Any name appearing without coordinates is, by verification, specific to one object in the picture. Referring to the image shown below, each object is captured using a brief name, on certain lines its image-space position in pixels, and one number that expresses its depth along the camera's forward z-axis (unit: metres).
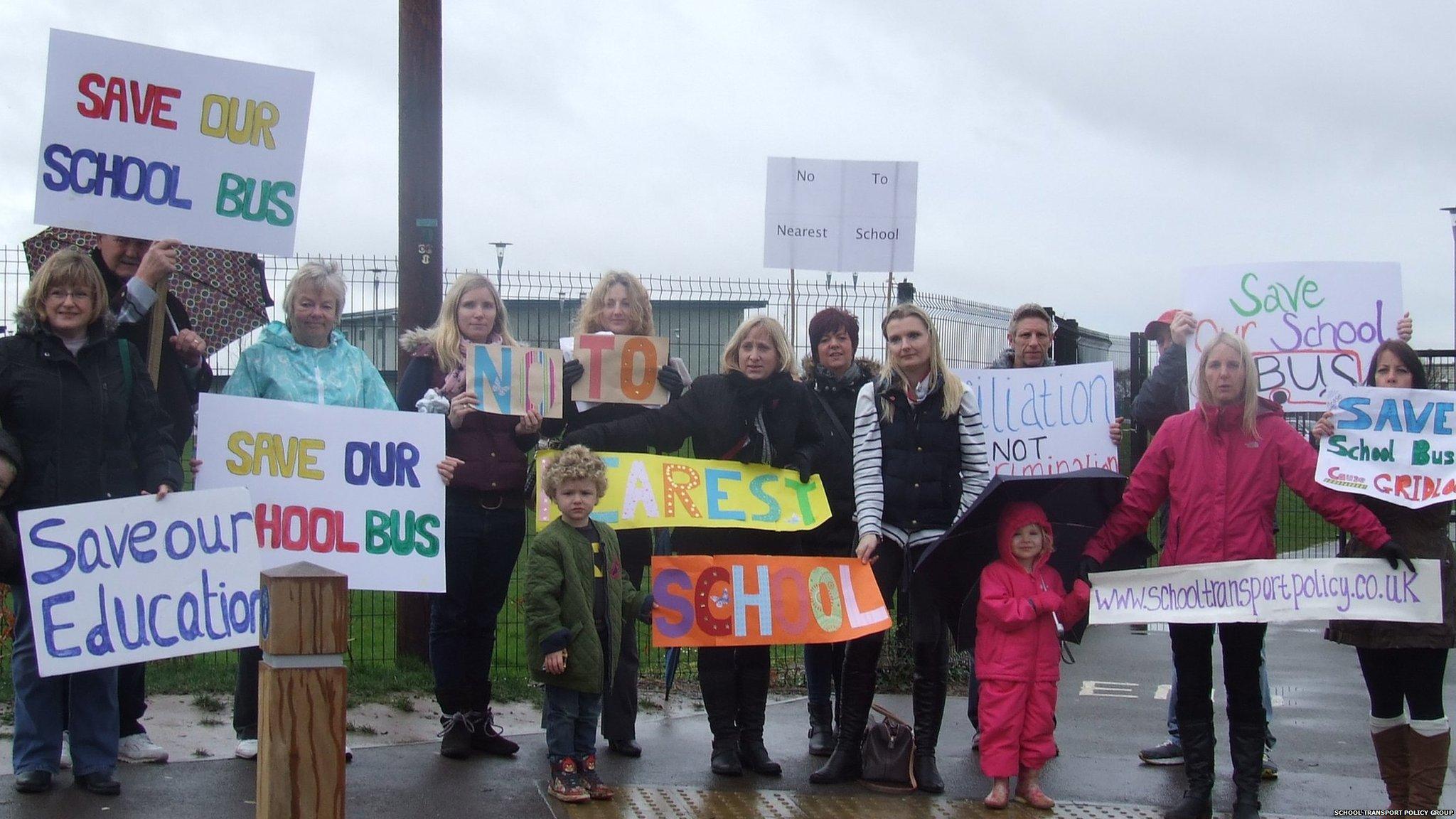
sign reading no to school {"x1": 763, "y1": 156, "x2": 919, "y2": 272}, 8.20
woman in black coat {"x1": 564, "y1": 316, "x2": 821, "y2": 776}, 5.98
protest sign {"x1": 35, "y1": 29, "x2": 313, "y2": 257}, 5.57
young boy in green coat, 5.34
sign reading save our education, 5.04
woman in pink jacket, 5.33
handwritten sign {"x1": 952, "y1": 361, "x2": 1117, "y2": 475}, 6.98
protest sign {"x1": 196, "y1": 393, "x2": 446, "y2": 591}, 5.79
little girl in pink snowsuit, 5.45
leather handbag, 5.76
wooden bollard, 3.53
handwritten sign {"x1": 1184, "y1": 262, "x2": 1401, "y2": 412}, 6.55
